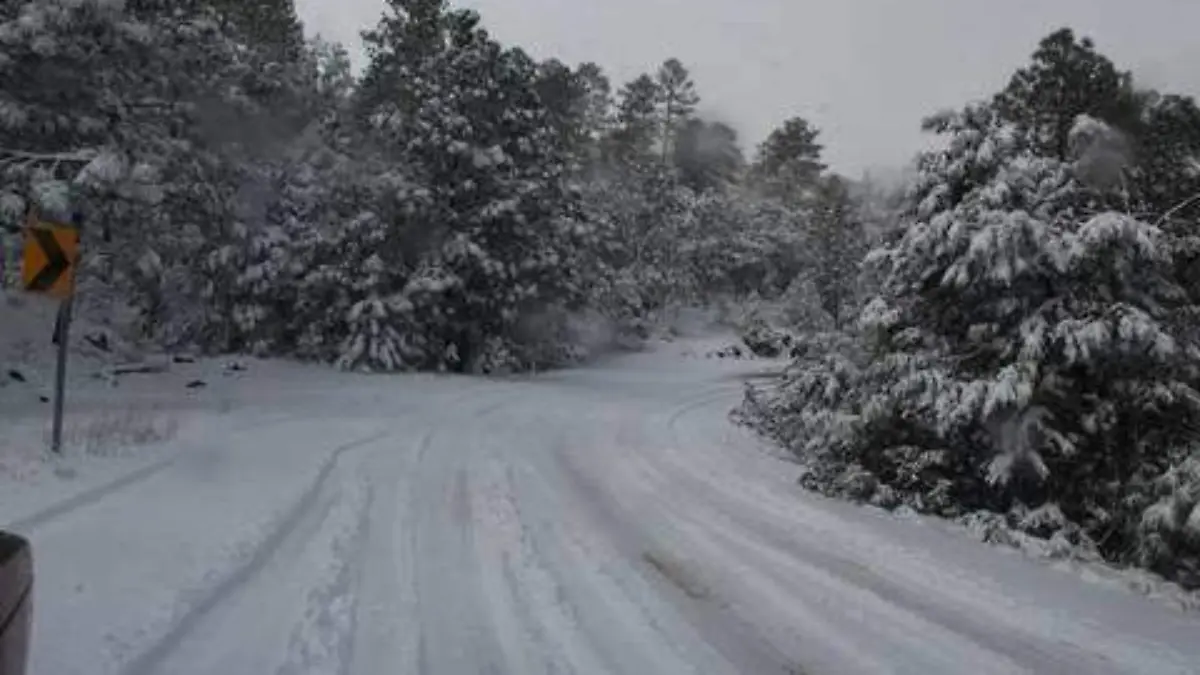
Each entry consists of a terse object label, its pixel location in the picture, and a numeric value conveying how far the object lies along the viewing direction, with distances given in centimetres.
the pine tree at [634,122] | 7800
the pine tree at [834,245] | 5431
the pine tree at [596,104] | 8344
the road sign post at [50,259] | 1143
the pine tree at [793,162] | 8719
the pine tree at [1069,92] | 1528
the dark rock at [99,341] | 2581
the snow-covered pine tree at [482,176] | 3325
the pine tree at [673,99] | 9012
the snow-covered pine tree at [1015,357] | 1172
